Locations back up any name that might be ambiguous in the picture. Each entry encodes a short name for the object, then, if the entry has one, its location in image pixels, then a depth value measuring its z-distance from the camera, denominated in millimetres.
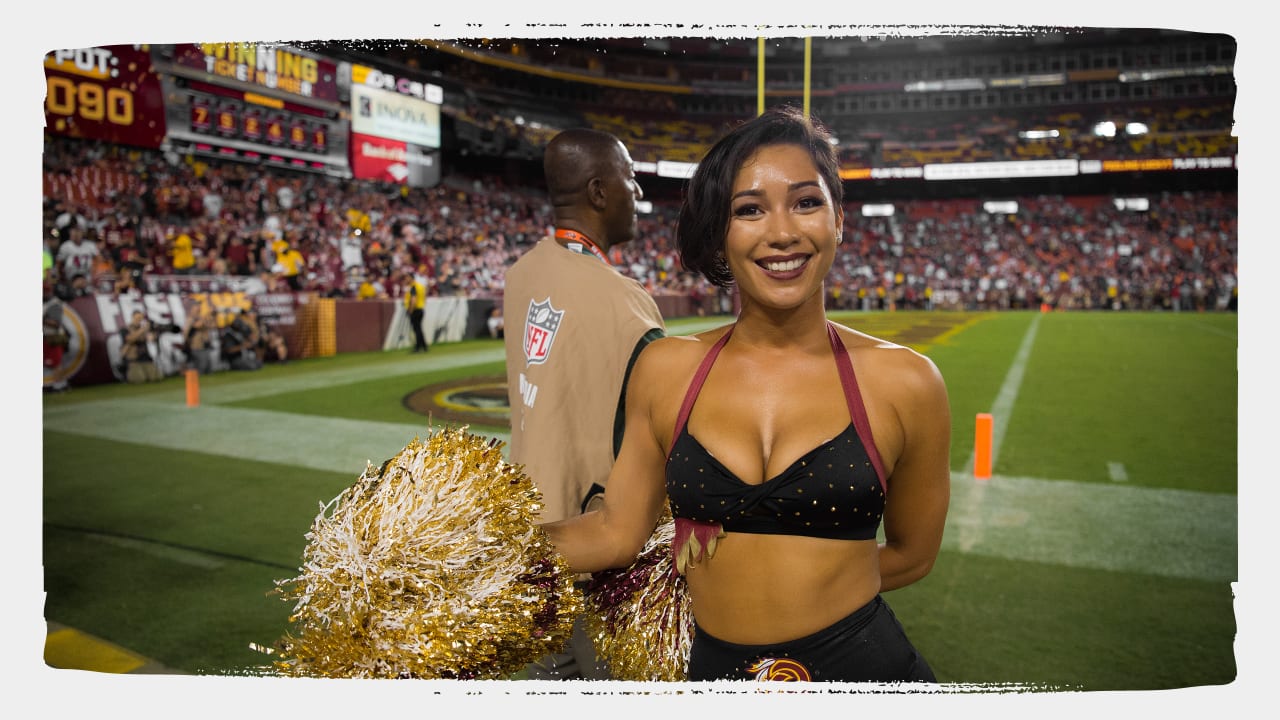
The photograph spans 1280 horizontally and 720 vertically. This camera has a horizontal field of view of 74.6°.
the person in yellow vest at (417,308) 14461
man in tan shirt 1771
